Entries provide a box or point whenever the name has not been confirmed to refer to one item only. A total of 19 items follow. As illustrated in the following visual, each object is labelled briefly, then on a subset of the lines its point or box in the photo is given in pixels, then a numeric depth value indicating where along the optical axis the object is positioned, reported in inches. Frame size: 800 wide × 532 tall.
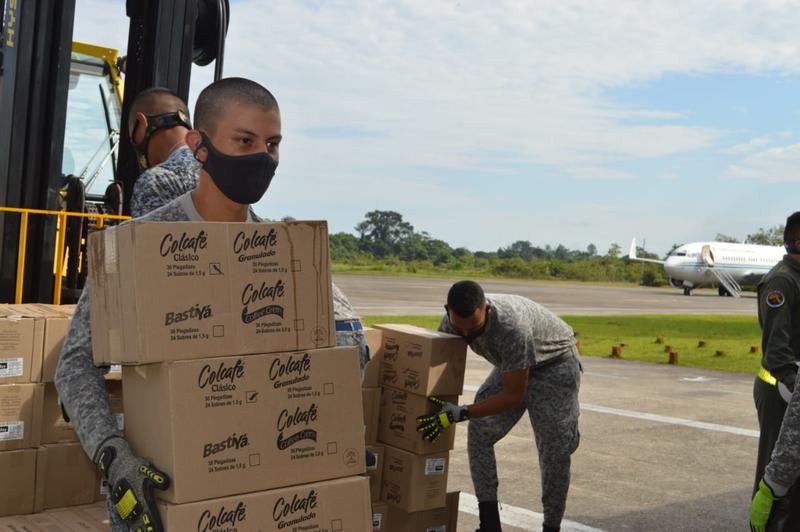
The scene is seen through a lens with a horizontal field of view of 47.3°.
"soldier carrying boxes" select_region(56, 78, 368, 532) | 88.7
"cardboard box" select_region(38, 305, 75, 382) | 167.2
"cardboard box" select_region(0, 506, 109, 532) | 154.7
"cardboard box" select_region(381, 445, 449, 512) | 194.4
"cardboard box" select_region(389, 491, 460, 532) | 199.9
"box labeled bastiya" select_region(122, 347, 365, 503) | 88.4
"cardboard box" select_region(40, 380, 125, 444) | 165.9
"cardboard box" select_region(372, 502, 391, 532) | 194.9
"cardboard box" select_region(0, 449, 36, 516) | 160.7
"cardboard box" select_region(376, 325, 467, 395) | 193.2
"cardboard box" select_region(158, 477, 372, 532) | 87.5
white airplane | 2098.9
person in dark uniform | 192.9
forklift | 199.9
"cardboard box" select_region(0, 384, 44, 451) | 162.4
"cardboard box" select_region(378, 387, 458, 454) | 194.4
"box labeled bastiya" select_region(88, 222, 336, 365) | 90.0
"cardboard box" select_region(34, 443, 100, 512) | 164.7
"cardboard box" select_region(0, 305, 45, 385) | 163.2
